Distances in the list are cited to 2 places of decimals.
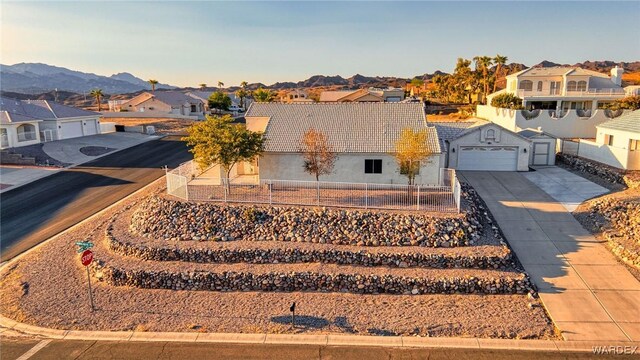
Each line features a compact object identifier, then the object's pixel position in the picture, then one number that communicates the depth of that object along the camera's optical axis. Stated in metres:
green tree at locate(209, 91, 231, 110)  86.00
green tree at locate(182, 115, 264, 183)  22.75
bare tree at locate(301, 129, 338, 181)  23.77
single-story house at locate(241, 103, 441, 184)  24.34
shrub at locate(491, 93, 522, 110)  46.09
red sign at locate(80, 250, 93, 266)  15.19
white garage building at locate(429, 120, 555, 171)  31.42
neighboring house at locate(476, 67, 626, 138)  39.81
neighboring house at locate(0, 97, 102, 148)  42.12
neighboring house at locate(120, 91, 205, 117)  76.94
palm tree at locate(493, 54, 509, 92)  64.31
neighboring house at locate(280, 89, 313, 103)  103.90
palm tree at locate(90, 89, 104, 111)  82.84
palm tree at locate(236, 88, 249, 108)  107.58
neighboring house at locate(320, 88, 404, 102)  67.22
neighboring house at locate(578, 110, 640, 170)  28.25
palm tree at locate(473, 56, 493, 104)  62.31
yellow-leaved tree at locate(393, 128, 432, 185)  22.92
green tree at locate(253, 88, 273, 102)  83.32
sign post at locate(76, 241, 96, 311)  15.23
